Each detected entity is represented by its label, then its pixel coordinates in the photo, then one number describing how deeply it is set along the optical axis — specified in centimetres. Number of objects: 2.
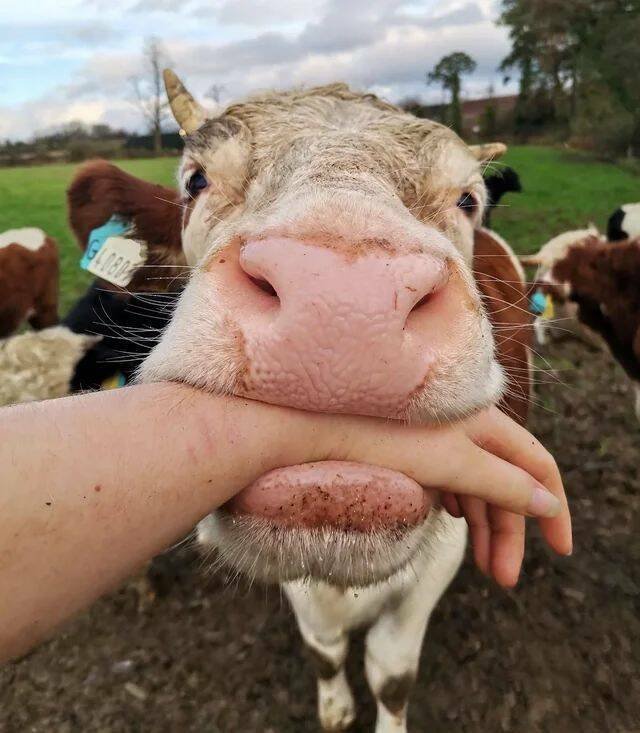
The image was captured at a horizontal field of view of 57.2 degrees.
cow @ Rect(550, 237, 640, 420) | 409
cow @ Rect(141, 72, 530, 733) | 90
